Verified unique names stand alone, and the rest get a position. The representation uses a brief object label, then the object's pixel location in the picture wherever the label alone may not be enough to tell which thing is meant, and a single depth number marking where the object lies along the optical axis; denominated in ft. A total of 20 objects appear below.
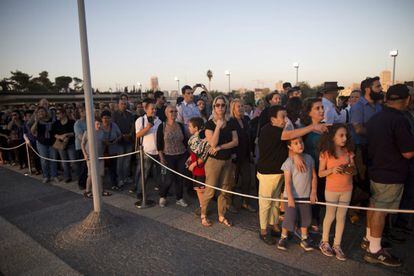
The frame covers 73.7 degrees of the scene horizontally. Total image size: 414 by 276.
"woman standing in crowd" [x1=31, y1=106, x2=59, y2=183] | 24.43
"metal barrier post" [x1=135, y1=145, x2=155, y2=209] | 17.48
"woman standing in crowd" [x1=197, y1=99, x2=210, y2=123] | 23.75
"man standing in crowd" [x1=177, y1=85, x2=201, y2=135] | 22.87
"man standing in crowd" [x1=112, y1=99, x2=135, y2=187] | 22.72
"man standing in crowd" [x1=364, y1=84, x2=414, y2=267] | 10.90
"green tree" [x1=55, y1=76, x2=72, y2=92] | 216.06
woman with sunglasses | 14.32
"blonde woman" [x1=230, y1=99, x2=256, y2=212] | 17.08
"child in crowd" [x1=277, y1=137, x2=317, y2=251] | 12.09
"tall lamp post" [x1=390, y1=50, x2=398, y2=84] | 46.19
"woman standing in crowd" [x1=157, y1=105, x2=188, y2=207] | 17.56
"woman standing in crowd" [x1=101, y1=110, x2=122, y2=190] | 21.99
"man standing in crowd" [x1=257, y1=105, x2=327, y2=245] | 12.63
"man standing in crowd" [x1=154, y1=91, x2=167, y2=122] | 26.75
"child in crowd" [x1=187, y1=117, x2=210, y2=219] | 15.08
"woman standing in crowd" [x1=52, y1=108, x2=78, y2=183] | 23.93
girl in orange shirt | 11.36
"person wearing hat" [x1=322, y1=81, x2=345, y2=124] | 15.60
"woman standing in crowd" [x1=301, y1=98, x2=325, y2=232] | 12.76
